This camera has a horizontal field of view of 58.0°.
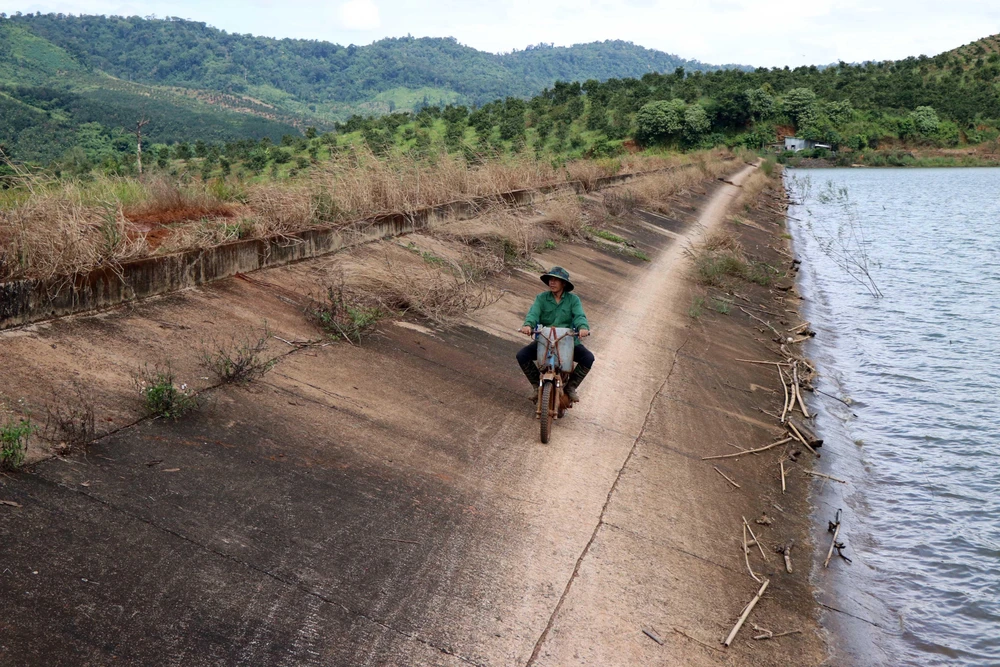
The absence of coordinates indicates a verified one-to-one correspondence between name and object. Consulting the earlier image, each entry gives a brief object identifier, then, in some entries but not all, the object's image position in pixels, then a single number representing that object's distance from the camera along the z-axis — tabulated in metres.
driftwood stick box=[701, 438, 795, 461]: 8.73
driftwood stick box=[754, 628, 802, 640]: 5.53
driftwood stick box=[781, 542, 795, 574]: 6.71
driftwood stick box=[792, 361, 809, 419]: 11.27
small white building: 90.19
